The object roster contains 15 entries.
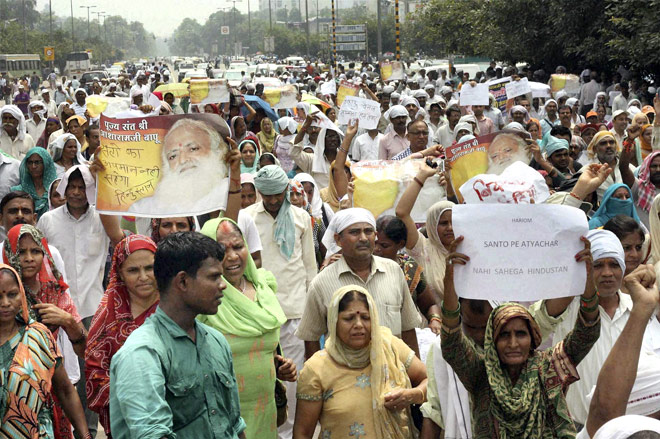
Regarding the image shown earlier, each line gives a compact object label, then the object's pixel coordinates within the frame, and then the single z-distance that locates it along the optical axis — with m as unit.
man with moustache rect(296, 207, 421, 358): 4.96
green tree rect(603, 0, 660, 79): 18.73
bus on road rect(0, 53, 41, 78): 61.81
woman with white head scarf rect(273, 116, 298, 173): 11.05
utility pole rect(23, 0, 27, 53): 72.61
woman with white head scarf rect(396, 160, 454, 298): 5.66
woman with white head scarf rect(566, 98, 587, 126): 14.23
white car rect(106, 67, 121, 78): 56.38
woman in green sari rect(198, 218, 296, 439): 4.36
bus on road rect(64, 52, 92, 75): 68.31
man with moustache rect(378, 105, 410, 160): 10.33
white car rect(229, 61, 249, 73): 50.62
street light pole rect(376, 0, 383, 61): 43.09
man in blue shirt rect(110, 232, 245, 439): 2.95
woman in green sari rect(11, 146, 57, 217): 7.66
